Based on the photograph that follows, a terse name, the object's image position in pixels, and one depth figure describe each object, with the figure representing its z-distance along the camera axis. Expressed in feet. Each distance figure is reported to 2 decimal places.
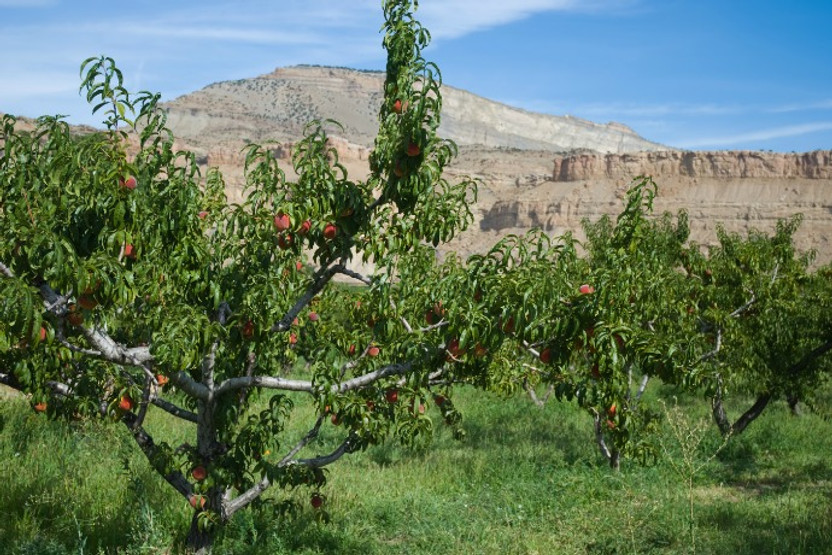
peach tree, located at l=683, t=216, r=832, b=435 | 39.96
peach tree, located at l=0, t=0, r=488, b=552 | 13.62
